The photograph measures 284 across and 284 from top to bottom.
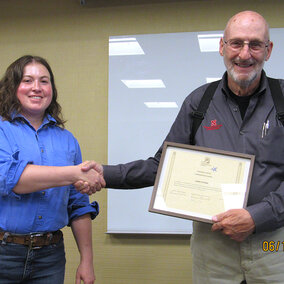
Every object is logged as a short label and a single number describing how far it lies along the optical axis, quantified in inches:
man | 50.9
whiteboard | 105.2
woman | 54.8
